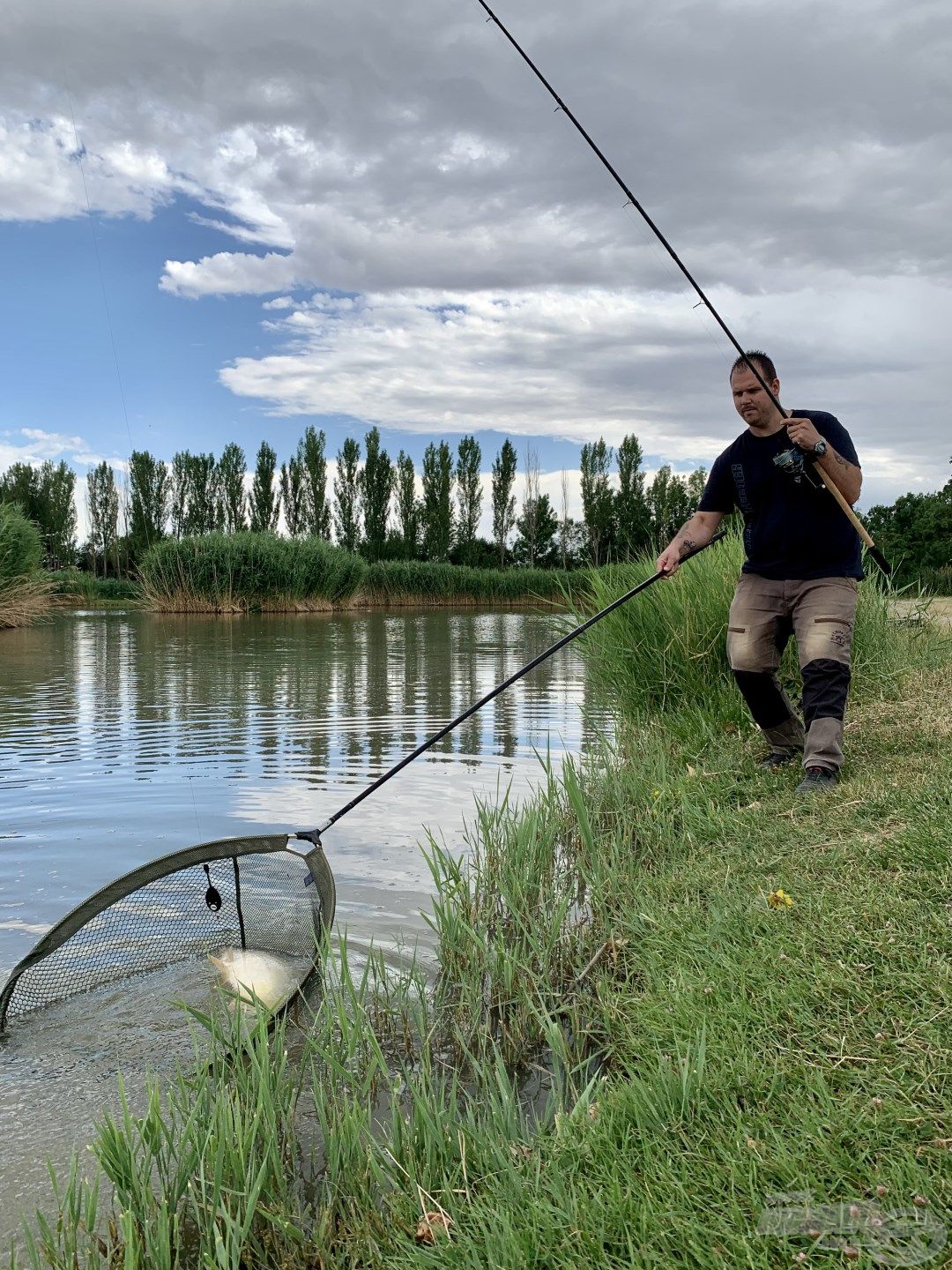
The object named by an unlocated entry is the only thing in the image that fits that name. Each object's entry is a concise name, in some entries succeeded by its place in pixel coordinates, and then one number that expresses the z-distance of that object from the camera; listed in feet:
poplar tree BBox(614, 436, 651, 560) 159.02
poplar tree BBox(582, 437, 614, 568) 158.61
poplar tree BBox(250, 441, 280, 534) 172.35
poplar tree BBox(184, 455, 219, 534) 176.35
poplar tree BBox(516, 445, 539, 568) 175.59
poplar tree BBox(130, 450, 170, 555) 173.58
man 16.29
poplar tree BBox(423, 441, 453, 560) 165.68
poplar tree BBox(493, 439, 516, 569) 181.27
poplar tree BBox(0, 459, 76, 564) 179.11
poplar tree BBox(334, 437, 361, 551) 169.17
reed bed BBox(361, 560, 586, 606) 125.80
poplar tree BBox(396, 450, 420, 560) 166.30
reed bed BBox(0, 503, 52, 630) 75.41
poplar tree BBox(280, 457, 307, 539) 171.01
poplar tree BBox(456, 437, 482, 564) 175.73
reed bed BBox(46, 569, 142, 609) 121.23
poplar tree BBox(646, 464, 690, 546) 150.41
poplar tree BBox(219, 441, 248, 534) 174.60
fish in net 11.86
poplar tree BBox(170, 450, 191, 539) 176.35
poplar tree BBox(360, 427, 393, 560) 167.02
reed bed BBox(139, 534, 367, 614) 104.06
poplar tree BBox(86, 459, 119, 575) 196.34
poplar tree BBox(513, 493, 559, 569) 175.11
